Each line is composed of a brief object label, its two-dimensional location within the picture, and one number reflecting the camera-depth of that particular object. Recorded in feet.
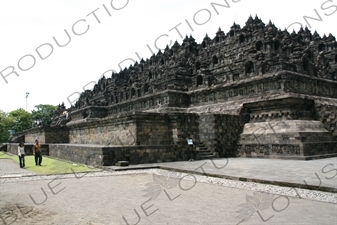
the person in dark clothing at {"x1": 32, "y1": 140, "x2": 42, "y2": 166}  50.21
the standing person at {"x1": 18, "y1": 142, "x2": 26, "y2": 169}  47.55
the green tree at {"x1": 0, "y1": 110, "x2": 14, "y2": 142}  190.19
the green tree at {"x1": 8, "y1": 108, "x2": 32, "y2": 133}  204.33
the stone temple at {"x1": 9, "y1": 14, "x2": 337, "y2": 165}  49.80
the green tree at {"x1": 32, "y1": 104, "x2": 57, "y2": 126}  229.90
